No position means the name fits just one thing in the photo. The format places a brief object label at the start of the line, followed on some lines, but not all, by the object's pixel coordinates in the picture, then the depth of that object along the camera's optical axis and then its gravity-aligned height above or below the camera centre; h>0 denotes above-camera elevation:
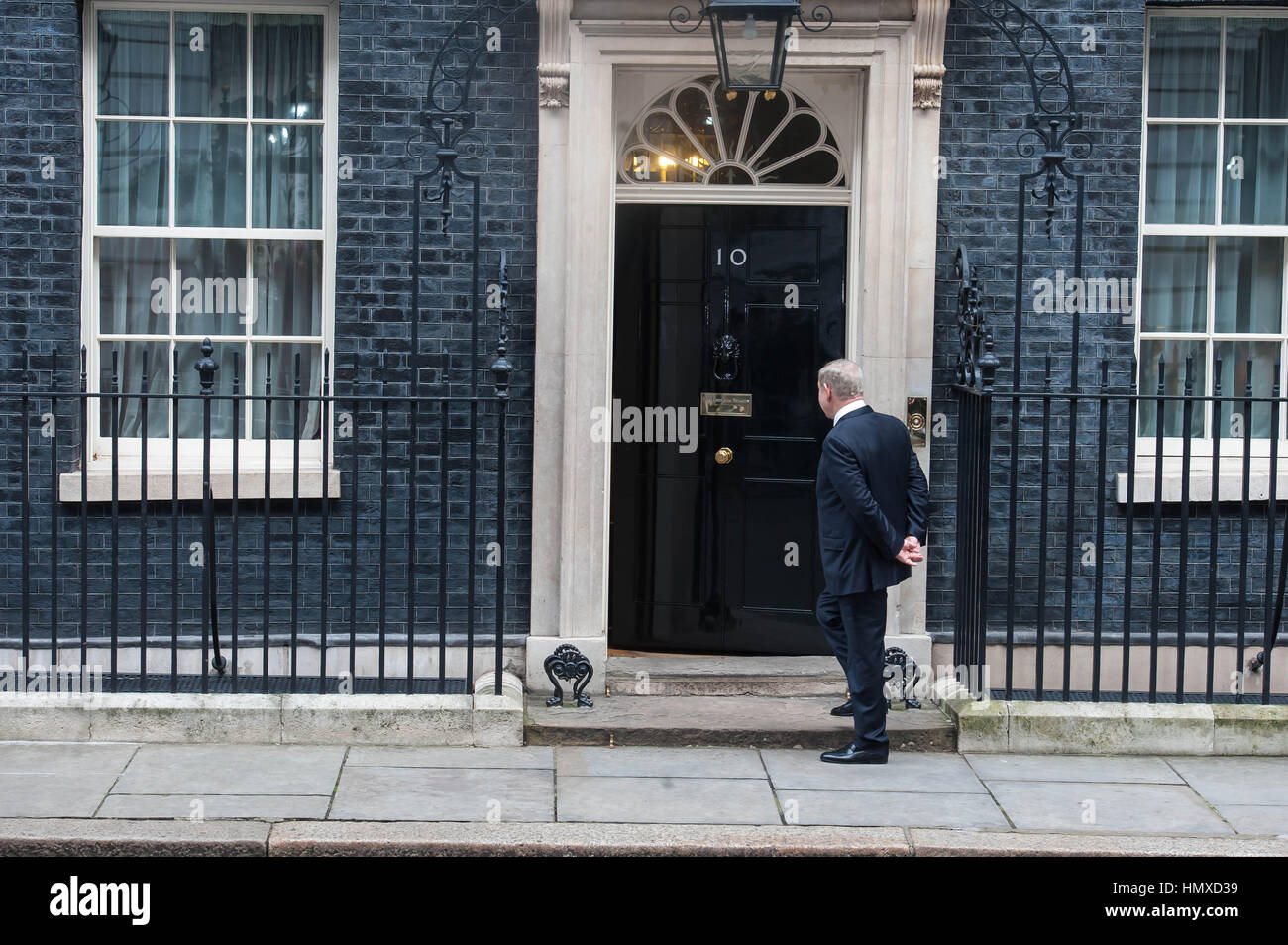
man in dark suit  6.63 -0.56
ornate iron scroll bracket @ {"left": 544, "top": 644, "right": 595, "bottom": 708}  7.54 -1.34
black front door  8.16 -0.14
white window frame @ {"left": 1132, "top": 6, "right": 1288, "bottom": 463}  8.22 +0.76
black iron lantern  6.83 +1.60
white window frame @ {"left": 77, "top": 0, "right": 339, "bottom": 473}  8.03 +0.81
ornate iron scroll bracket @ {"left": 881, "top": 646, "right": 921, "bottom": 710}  7.70 -1.39
